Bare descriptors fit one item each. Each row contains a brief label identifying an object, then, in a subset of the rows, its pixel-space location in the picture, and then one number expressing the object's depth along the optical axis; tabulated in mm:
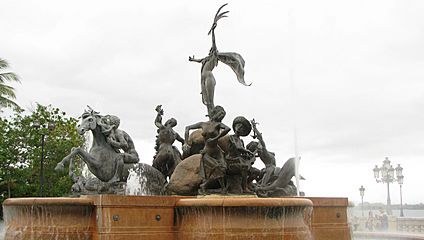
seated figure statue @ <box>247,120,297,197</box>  13359
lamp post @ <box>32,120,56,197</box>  27703
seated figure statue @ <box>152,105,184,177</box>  14555
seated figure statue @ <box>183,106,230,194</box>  12141
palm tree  36469
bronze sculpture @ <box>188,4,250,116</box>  15124
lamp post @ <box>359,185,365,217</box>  37500
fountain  10570
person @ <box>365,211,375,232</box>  27838
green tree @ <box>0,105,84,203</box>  33262
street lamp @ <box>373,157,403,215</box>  34750
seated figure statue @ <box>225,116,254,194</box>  12211
